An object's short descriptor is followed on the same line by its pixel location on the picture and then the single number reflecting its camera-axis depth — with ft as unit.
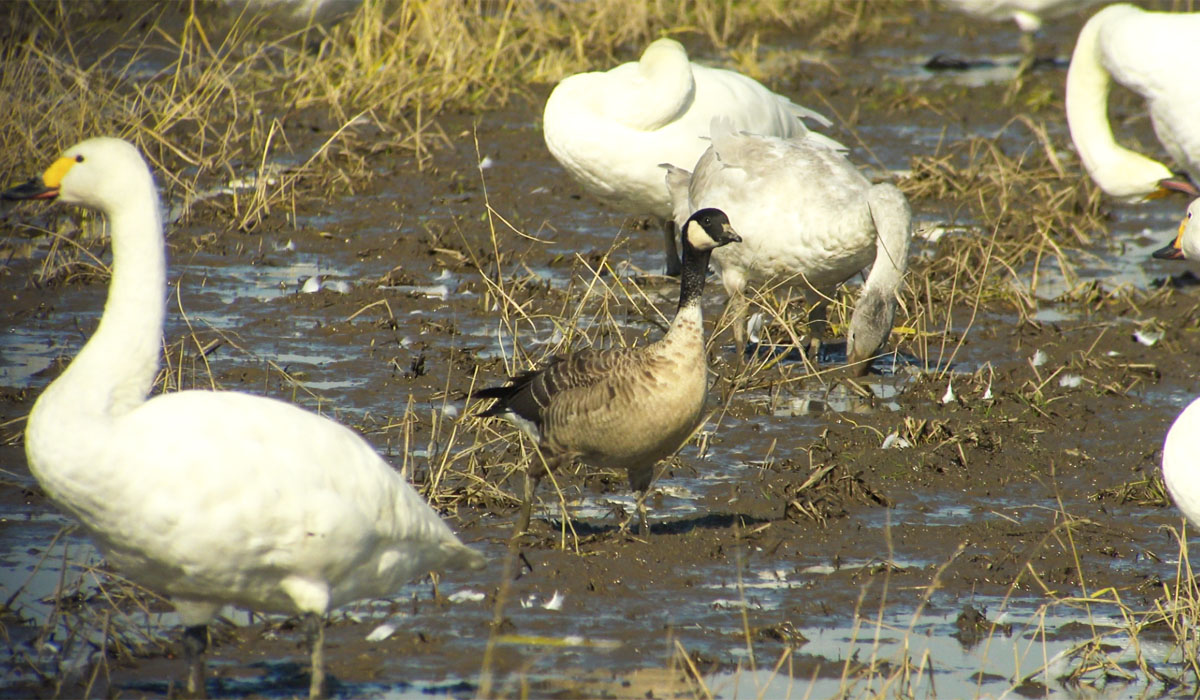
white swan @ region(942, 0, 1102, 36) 95.09
